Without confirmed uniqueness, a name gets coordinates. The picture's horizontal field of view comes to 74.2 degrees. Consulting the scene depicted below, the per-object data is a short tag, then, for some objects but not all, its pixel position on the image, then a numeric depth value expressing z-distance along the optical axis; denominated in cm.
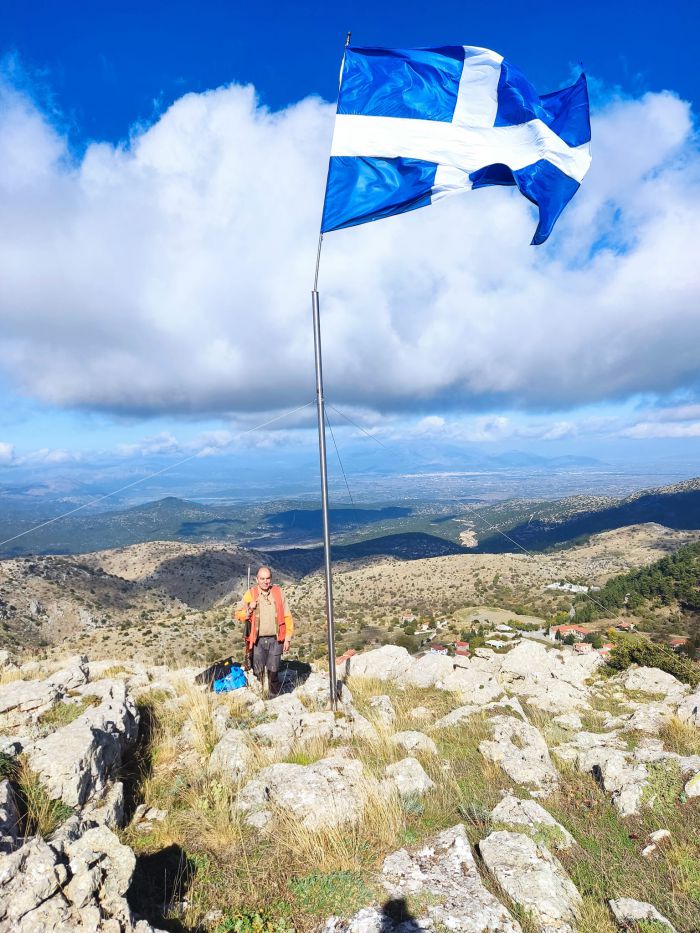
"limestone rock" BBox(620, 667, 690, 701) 895
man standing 779
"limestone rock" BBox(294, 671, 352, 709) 765
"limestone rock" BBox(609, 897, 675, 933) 290
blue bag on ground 834
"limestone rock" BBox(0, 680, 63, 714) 586
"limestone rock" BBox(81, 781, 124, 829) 392
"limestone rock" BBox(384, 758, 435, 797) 455
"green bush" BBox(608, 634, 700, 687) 1102
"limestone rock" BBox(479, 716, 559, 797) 497
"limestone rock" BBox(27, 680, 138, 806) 391
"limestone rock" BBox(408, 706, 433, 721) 733
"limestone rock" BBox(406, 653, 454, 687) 992
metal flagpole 641
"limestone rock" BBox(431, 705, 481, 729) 673
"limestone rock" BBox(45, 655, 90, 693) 693
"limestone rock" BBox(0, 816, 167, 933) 233
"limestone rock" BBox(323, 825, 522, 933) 288
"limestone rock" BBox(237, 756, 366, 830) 408
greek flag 643
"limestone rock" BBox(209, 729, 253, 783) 496
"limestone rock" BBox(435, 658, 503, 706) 825
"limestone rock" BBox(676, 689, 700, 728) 668
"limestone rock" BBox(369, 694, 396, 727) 689
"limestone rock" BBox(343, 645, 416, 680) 1073
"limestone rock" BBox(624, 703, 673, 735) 671
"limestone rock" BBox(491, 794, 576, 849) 374
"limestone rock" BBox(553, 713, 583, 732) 707
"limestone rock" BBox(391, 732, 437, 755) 572
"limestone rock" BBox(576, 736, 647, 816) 435
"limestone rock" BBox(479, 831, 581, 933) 297
